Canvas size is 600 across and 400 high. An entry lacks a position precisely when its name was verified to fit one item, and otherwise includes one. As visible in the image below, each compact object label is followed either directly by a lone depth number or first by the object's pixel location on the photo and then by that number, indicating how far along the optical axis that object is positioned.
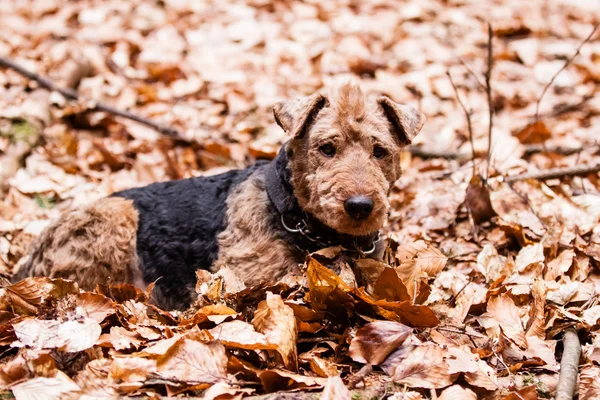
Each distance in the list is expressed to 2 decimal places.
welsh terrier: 4.22
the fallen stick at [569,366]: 3.10
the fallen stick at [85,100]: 7.54
